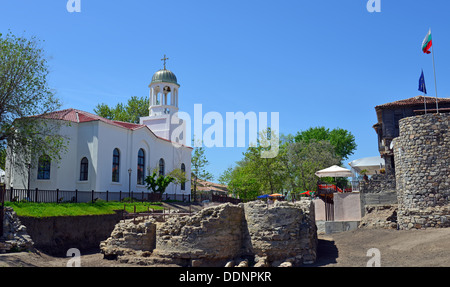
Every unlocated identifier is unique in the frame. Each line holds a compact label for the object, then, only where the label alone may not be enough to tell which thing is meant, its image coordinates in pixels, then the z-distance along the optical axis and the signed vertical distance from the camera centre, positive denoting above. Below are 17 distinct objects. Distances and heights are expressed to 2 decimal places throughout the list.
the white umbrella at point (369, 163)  35.94 +2.14
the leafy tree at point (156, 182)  39.50 +0.72
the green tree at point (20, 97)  24.62 +5.60
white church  33.78 +2.73
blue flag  25.03 +6.16
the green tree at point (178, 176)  43.56 +1.45
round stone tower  20.56 +0.81
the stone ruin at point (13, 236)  18.66 -2.08
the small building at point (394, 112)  33.03 +6.01
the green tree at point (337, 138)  63.06 +7.70
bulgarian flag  23.19 +7.98
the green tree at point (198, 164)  52.06 +3.16
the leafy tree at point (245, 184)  46.44 +0.61
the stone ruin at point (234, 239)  17.48 -2.12
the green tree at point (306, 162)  48.41 +3.15
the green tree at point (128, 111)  60.78 +11.73
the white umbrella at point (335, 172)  29.47 +1.13
